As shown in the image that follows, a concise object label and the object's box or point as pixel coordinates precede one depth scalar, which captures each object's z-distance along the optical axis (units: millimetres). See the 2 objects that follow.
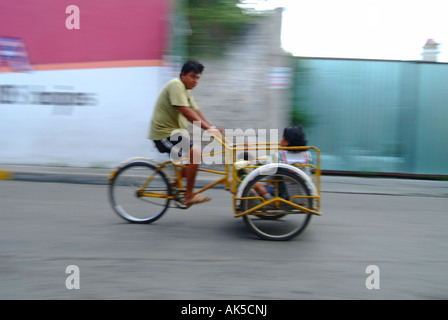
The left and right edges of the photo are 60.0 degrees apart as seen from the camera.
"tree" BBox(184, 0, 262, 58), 6824
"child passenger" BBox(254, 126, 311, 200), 3949
